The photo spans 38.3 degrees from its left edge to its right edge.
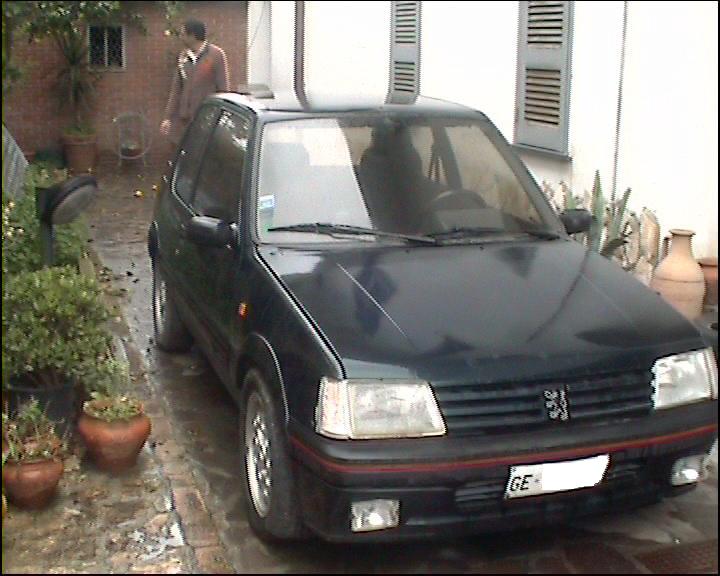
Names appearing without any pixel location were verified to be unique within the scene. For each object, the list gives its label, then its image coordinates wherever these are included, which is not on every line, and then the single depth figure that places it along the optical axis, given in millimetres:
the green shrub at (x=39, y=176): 8211
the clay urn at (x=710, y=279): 6805
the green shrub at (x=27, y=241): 6359
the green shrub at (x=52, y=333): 4844
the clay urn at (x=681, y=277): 6781
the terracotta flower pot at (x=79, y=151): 15000
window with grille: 15430
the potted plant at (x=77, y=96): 14951
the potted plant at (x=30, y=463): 4285
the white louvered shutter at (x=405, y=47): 11586
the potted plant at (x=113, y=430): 4719
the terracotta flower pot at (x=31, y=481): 4277
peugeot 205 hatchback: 3523
